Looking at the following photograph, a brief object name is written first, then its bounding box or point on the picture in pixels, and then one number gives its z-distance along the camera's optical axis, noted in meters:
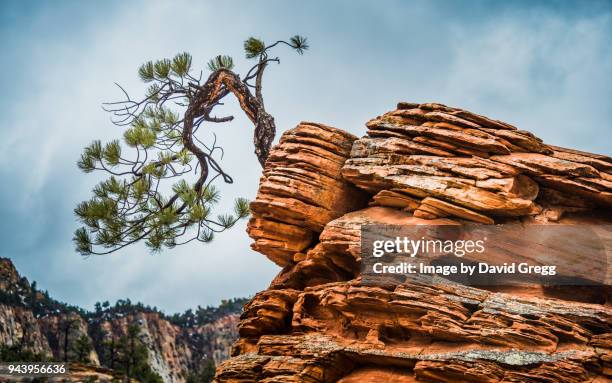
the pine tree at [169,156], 20.36
